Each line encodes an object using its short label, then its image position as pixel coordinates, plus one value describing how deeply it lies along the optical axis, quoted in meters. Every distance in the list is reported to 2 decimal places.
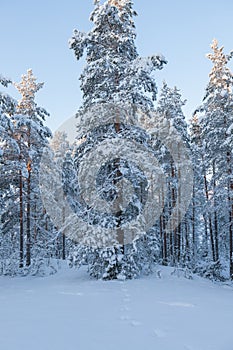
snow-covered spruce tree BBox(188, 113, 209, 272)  25.61
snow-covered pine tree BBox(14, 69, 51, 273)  17.23
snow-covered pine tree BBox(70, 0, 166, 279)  12.25
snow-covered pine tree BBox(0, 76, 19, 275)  16.01
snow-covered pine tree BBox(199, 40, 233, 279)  16.81
